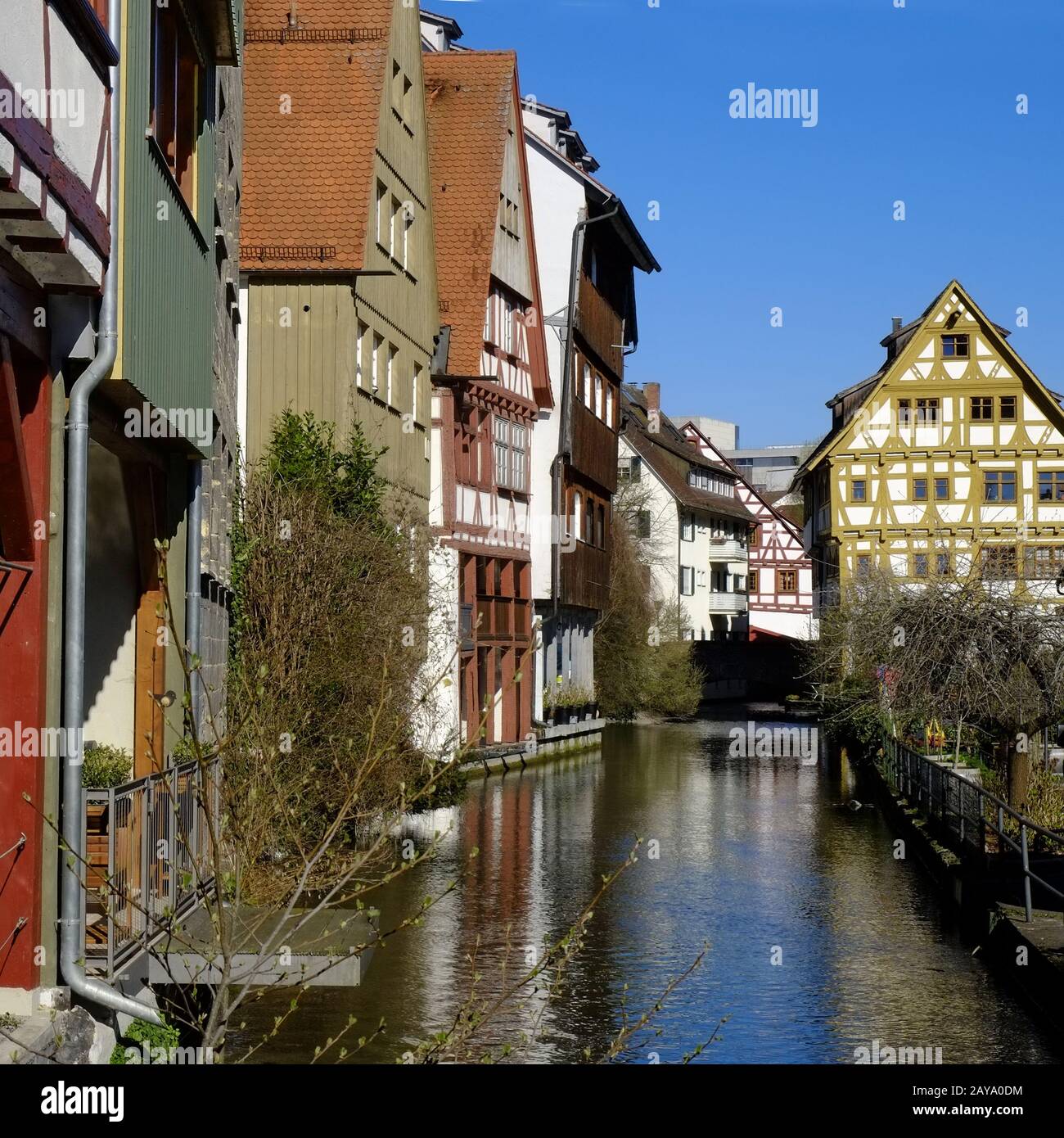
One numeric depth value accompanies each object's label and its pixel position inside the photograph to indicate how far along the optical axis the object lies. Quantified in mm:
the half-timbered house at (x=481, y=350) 31188
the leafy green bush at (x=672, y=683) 51344
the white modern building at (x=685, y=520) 66125
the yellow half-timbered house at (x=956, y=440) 52719
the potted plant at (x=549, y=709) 39062
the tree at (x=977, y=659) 20406
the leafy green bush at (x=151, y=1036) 8852
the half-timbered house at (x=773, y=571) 78188
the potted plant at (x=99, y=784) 8906
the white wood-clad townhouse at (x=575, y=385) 37562
